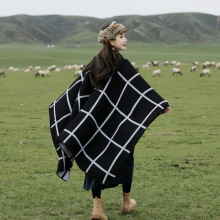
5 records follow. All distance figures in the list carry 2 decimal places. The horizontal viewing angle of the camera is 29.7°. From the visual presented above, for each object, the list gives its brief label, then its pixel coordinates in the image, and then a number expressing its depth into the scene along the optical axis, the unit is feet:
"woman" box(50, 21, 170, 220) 17.65
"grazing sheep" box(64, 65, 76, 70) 193.36
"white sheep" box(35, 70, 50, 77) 150.12
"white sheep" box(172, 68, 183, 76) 145.96
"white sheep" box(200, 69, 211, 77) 138.51
